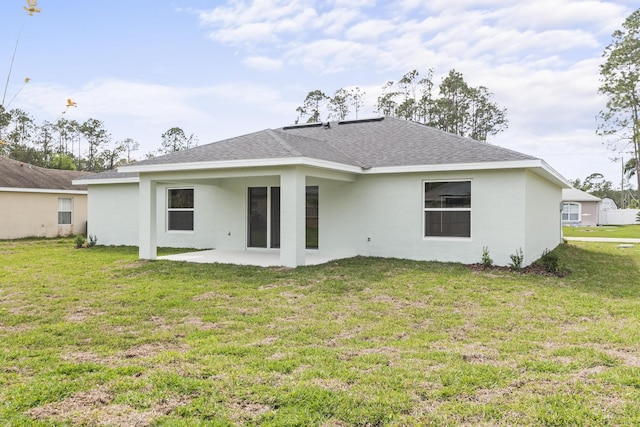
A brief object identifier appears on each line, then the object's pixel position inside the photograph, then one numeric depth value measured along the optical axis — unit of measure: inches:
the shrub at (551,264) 423.5
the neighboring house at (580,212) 1459.2
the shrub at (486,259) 438.0
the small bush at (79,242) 641.0
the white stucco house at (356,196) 437.1
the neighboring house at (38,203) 796.6
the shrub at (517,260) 428.1
